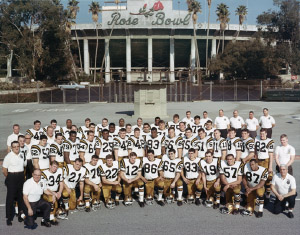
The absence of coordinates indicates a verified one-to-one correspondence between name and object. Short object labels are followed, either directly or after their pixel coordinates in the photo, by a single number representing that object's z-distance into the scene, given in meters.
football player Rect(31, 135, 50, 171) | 10.33
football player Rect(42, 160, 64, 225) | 9.05
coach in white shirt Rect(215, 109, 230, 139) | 15.97
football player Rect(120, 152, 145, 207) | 10.23
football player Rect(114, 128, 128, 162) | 11.84
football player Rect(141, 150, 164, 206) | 10.29
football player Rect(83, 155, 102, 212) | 9.87
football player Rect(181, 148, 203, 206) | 10.27
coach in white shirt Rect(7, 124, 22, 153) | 11.62
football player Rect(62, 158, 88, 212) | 9.65
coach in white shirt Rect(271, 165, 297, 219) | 9.25
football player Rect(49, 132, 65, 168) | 10.63
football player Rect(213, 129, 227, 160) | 11.39
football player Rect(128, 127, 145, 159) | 11.87
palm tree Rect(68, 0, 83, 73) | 86.64
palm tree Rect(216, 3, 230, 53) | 87.06
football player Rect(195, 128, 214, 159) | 11.61
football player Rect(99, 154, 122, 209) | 9.98
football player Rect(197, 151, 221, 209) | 10.01
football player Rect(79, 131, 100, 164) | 11.32
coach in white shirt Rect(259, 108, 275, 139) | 15.78
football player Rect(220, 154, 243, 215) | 9.59
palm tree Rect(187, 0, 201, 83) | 88.00
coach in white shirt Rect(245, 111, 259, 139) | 15.48
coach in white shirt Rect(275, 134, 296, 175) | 10.41
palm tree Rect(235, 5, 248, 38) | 96.25
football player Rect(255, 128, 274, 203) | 10.95
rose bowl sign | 84.12
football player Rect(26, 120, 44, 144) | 12.37
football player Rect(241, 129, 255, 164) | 11.13
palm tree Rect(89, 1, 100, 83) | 91.12
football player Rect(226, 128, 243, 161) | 11.24
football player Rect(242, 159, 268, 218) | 9.37
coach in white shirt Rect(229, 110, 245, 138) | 15.96
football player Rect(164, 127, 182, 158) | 11.83
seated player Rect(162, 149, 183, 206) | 10.27
